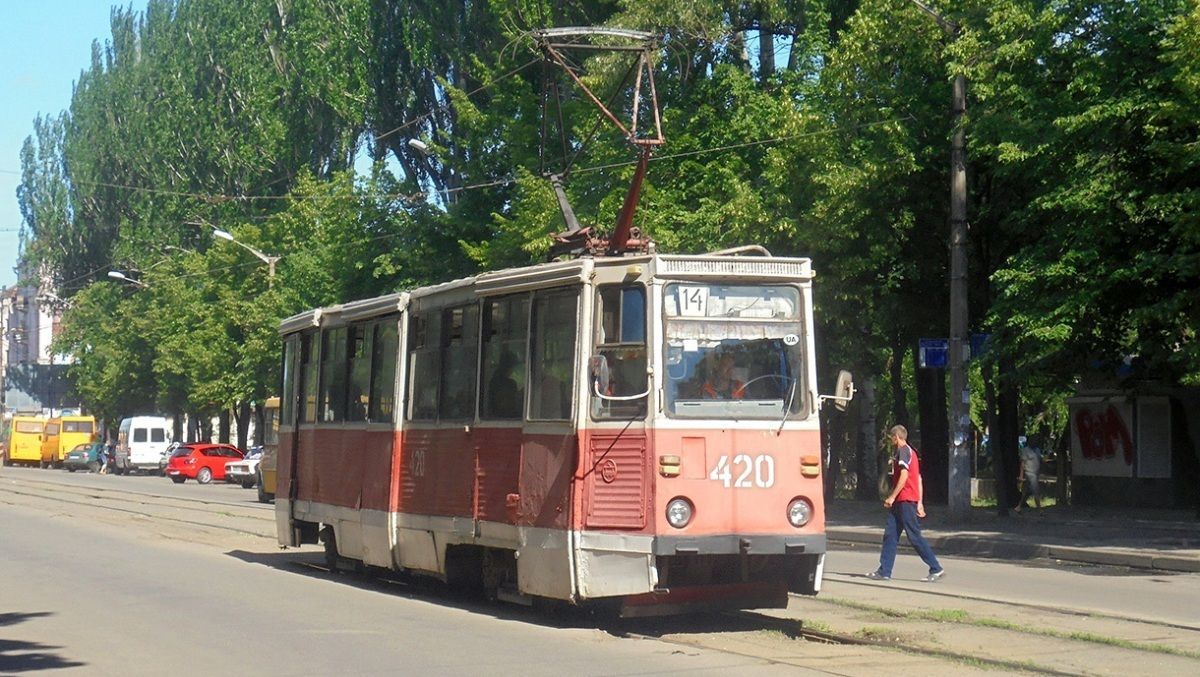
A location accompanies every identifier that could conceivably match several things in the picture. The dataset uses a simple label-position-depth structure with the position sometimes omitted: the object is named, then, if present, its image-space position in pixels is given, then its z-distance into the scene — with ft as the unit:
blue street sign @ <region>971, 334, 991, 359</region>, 83.38
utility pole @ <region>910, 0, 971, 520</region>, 85.97
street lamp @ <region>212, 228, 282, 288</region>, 175.67
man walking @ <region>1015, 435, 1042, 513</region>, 110.23
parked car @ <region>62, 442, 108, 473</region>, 252.42
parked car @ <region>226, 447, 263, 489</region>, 174.70
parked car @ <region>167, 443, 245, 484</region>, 197.77
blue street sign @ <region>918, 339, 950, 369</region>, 88.12
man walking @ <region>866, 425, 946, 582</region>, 54.44
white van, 233.14
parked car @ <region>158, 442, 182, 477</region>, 232.00
